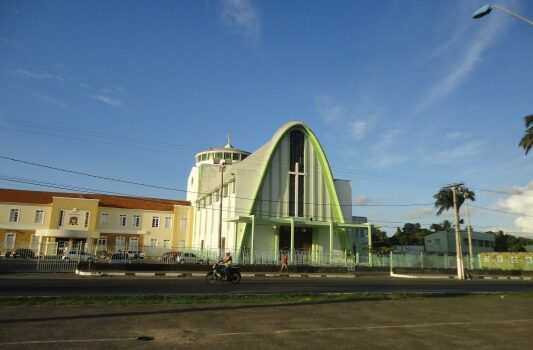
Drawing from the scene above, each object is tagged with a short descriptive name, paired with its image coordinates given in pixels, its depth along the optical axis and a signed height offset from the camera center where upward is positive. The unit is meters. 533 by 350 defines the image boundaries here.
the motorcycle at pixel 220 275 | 20.31 -0.57
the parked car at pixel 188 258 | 33.27 +0.30
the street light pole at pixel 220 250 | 35.53 +1.02
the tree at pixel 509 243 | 80.81 +4.95
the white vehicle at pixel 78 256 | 26.91 +0.23
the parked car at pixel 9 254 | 34.14 +0.32
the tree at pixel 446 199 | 55.28 +8.76
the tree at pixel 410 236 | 86.88 +6.21
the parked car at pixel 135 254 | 30.84 +0.47
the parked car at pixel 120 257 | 29.06 +0.22
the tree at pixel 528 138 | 28.76 +8.64
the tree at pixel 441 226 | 93.28 +9.09
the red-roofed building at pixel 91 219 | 50.78 +4.93
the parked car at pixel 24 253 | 27.89 +0.35
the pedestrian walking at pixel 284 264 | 32.22 -0.03
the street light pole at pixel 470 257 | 45.72 +1.22
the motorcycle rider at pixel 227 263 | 20.41 -0.01
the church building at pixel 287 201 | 41.00 +6.19
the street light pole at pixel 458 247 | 34.38 +1.73
